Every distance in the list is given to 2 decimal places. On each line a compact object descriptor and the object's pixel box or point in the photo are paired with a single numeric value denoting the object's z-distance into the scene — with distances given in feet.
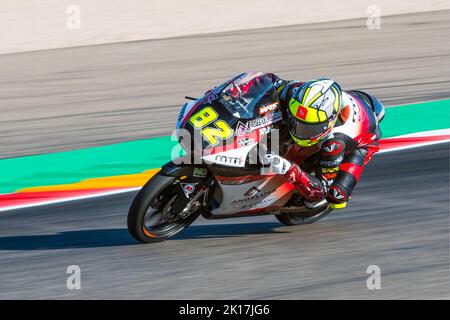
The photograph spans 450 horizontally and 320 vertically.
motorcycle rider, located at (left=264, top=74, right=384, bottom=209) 44.14
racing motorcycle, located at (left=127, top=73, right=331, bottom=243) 43.47
